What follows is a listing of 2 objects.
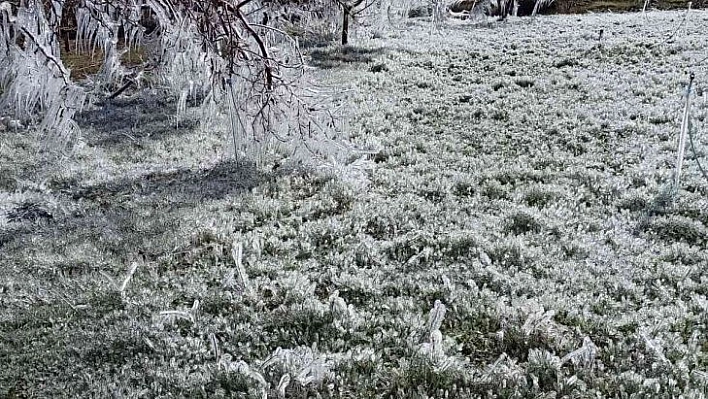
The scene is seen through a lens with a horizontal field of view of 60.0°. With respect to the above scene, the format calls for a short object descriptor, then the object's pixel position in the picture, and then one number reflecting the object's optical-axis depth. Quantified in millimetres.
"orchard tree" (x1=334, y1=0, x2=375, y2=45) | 24042
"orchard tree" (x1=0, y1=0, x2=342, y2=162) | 6895
